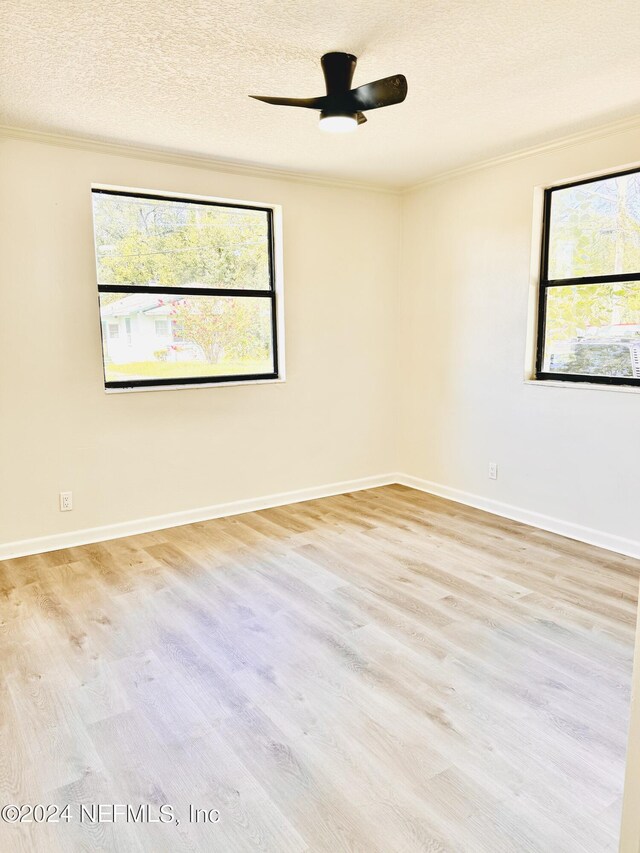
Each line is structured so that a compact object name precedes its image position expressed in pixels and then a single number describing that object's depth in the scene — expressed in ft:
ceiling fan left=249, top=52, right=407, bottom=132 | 7.56
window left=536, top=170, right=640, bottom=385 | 11.30
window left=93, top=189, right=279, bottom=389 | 12.46
